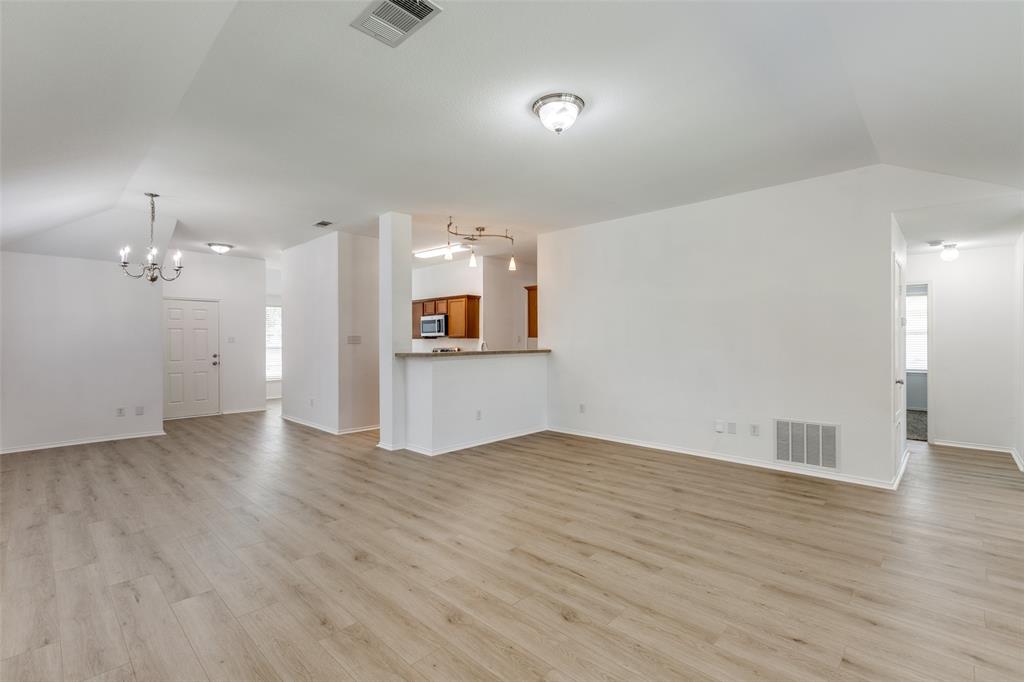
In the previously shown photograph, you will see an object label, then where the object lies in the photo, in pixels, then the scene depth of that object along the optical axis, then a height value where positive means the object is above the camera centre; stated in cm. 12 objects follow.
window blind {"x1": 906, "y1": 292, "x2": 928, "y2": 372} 782 +9
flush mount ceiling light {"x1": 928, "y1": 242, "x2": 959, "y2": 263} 530 +98
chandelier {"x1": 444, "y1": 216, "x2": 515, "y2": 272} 636 +148
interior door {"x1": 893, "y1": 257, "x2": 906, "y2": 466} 429 -21
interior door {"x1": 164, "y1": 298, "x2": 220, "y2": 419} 796 -31
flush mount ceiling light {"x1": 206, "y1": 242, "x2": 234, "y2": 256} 721 +145
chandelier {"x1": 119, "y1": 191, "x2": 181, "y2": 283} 490 +93
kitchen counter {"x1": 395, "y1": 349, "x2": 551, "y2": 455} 540 -72
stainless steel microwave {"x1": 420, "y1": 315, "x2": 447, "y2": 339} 907 +26
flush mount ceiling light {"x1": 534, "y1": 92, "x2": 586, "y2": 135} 280 +138
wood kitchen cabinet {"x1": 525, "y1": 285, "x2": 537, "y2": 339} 941 +60
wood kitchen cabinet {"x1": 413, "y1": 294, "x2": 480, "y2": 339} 878 +45
